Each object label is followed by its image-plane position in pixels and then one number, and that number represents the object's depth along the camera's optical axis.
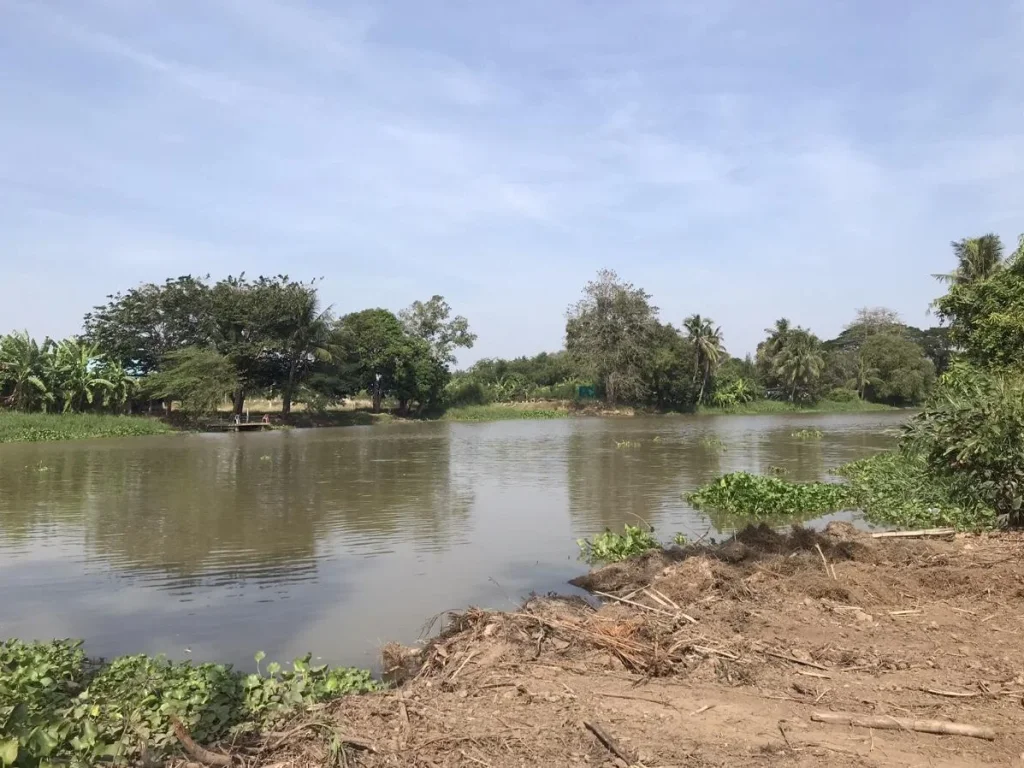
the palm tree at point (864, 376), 71.06
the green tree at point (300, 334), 47.03
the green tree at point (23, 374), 36.78
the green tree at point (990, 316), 17.52
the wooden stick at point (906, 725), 4.09
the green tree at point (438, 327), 62.25
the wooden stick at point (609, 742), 3.90
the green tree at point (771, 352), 68.56
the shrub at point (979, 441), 10.91
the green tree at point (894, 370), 68.56
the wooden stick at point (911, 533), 10.13
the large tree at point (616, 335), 60.94
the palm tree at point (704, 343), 63.50
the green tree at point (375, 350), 52.91
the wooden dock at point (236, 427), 43.12
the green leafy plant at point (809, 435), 33.62
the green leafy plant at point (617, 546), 10.47
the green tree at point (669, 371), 61.28
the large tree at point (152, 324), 45.50
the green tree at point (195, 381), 42.03
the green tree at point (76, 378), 38.12
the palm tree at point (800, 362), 66.75
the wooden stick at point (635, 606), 6.38
